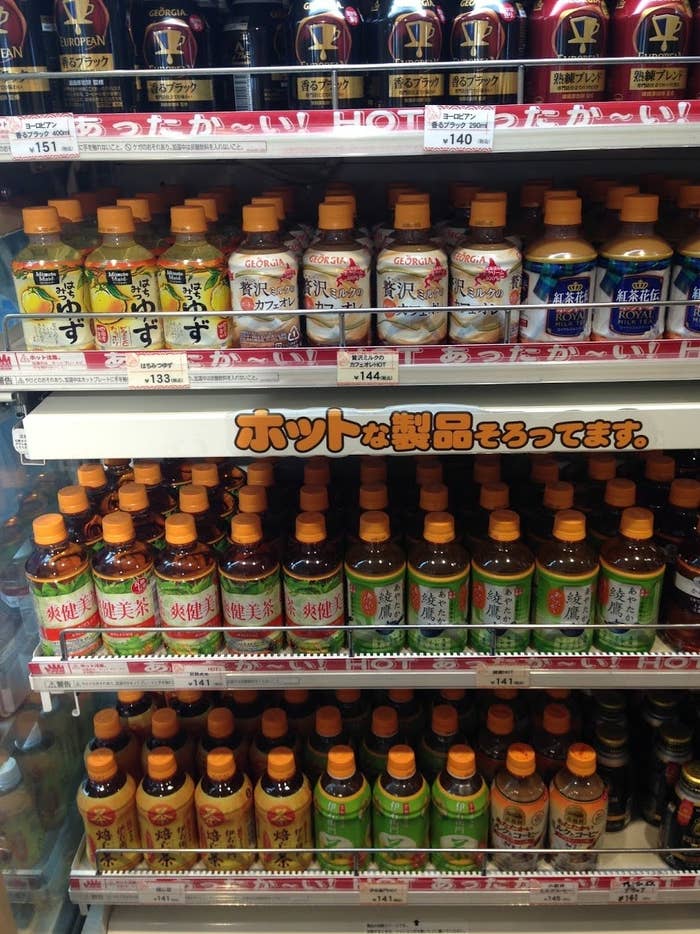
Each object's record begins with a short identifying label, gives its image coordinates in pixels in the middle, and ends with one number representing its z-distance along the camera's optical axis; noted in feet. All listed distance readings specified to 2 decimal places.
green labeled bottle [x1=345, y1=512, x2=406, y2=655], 4.19
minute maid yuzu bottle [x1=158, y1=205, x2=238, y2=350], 3.87
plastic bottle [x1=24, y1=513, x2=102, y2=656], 4.14
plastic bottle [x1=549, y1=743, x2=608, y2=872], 4.44
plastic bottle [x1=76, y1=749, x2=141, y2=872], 4.51
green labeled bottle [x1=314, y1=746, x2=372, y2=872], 4.46
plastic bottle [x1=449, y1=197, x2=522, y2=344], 3.79
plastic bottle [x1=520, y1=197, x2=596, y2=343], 3.76
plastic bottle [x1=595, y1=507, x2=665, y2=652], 4.10
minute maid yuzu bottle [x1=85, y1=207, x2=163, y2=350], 3.88
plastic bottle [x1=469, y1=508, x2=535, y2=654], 4.17
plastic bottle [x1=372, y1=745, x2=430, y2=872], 4.44
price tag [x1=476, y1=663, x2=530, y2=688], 4.28
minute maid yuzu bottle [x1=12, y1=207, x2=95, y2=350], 3.84
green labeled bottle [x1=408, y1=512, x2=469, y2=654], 4.22
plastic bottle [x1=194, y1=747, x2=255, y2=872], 4.48
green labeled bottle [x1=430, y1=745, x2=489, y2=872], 4.47
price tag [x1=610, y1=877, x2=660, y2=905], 4.59
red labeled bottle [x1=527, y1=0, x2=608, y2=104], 3.53
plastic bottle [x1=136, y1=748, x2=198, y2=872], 4.50
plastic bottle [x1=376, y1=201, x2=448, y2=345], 3.81
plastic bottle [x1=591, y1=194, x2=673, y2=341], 3.72
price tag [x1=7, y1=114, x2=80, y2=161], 3.46
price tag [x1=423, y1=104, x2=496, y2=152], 3.37
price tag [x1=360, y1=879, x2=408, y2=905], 4.63
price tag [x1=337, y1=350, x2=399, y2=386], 3.80
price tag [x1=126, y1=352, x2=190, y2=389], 3.84
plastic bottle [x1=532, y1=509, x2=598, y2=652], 4.13
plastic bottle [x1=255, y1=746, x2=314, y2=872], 4.47
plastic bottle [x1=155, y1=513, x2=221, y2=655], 4.18
